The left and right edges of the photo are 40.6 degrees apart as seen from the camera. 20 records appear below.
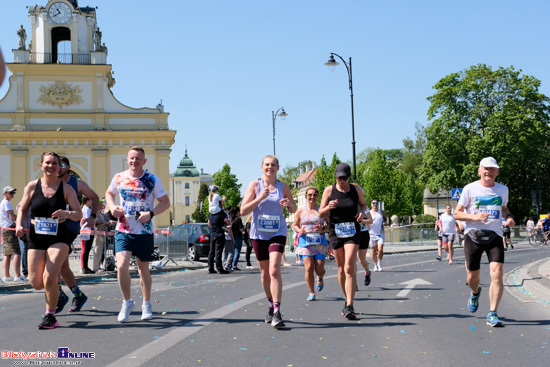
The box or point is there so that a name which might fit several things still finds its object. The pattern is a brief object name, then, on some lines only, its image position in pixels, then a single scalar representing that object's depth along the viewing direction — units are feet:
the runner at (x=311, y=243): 36.45
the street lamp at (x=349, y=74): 108.37
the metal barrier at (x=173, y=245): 73.92
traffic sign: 111.70
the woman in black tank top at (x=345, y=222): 29.53
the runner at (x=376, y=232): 59.00
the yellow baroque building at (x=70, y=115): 181.88
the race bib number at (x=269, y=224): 27.96
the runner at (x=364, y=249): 43.34
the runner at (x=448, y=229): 73.51
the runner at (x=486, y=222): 27.43
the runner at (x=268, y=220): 27.78
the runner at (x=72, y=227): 27.66
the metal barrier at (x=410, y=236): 156.34
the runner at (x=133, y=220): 27.45
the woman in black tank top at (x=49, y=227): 26.58
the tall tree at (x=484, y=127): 178.91
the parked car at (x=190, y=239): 74.38
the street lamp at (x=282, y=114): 144.66
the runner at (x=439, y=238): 76.33
